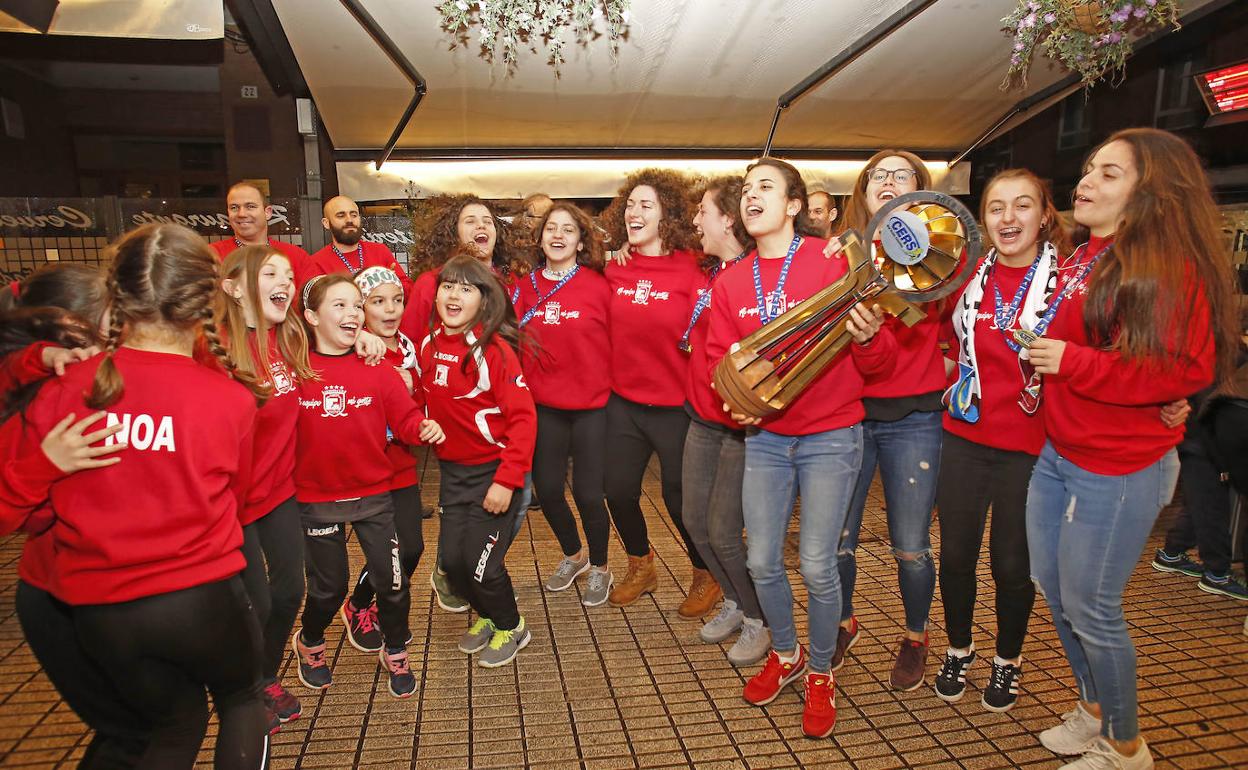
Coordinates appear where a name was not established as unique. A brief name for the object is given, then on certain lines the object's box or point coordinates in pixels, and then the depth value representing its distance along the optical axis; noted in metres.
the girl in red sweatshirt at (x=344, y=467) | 2.67
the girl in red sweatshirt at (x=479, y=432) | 2.93
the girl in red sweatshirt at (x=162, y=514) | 1.55
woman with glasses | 2.67
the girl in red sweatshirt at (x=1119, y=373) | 1.95
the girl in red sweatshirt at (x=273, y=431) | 2.26
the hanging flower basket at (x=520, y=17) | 3.60
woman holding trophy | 2.48
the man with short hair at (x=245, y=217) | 4.16
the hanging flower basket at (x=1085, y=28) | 3.88
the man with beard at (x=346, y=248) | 4.75
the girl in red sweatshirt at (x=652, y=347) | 3.33
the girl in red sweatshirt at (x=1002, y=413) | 2.42
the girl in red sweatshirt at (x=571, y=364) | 3.41
